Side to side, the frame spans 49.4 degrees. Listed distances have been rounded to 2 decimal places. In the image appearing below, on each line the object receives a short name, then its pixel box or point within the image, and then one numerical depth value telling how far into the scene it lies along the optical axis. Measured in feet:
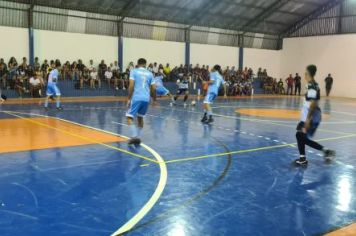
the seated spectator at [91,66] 92.38
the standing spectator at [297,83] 126.93
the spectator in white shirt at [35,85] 80.28
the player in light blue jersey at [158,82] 66.62
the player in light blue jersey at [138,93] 31.09
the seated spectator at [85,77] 88.48
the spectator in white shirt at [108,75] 93.45
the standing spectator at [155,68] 102.12
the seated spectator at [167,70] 104.68
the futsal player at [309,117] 24.93
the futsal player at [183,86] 73.56
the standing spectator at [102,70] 94.17
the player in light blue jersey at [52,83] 56.44
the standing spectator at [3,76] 77.97
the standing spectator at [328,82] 123.54
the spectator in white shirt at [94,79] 90.27
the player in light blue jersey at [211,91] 47.50
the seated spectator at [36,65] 81.57
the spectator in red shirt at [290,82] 127.95
